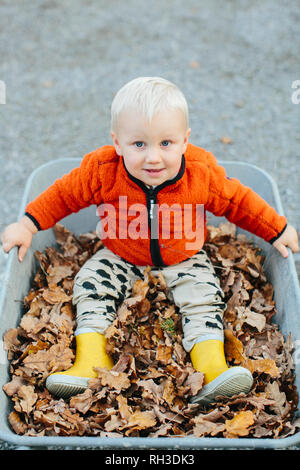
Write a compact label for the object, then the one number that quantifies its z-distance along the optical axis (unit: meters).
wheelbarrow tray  1.62
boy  2.05
